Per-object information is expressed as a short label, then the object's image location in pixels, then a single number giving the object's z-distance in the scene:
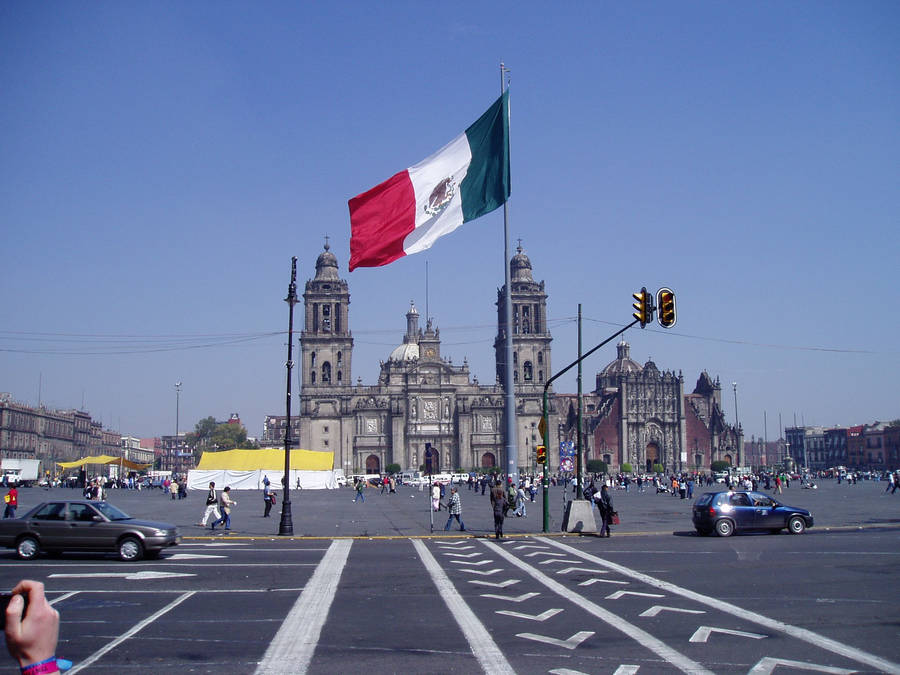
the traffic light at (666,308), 18.42
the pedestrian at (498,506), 22.62
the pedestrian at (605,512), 22.70
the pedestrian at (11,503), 26.34
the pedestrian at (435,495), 30.06
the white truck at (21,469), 78.94
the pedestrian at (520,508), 31.59
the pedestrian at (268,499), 32.41
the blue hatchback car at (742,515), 22.89
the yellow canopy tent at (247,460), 62.81
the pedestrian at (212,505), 25.56
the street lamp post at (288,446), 24.23
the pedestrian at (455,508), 25.16
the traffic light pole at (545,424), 22.72
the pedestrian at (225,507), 25.44
